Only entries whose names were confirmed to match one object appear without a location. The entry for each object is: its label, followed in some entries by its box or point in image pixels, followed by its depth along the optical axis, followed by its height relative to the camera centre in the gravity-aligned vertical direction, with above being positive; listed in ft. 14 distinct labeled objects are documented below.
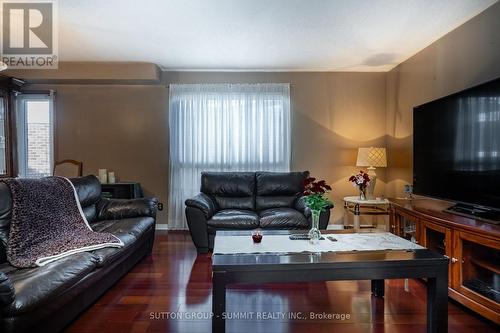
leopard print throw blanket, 6.65 -1.67
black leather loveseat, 11.05 -1.82
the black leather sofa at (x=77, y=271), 4.93 -2.30
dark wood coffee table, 5.41 -2.04
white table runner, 6.30 -1.88
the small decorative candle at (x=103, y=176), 14.42 -0.70
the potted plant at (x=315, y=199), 6.98 -0.88
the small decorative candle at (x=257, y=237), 6.88 -1.78
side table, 11.96 -1.84
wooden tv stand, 6.33 -2.23
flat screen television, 6.98 +0.35
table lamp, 13.14 +0.10
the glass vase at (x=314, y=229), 7.06 -1.64
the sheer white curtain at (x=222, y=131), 14.84 +1.59
